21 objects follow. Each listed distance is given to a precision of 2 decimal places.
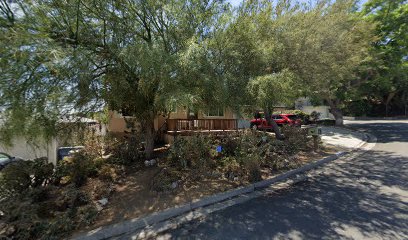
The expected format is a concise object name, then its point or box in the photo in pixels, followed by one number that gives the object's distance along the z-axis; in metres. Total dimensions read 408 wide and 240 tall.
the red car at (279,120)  19.33
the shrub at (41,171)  6.08
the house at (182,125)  11.76
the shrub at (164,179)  6.19
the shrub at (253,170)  6.92
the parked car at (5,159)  11.50
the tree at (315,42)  8.95
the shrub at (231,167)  7.17
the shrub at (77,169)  6.55
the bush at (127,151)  8.35
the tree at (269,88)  6.17
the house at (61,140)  5.36
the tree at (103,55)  4.68
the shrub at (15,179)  5.39
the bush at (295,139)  10.35
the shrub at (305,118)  26.17
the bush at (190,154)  7.28
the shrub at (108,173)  7.04
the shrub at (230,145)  8.74
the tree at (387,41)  18.41
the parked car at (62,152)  12.39
